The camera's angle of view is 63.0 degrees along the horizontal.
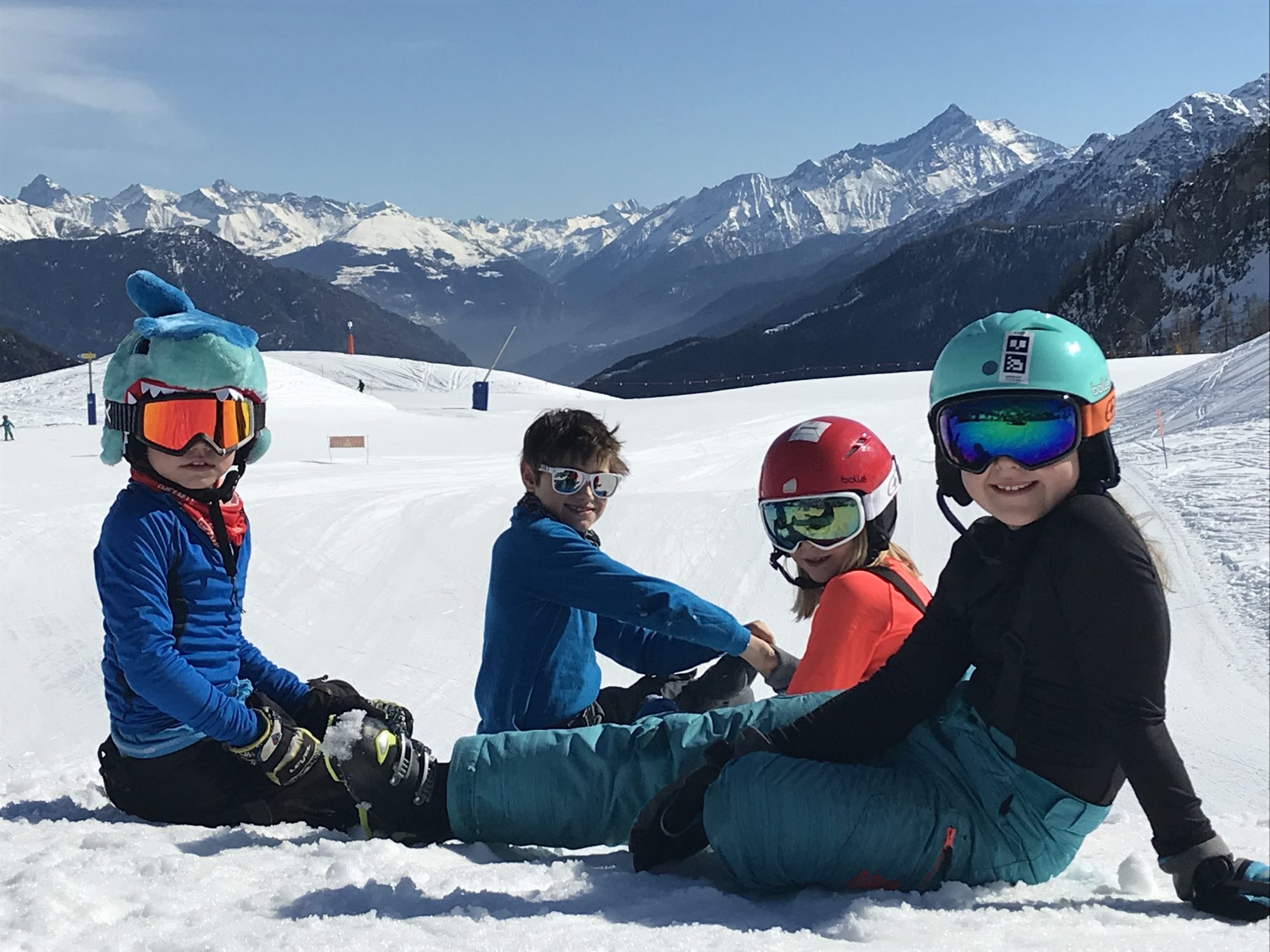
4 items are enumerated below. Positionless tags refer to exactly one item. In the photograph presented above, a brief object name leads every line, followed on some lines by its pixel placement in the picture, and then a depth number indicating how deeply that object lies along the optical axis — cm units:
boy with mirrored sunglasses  345
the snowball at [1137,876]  272
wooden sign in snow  1492
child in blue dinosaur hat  319
